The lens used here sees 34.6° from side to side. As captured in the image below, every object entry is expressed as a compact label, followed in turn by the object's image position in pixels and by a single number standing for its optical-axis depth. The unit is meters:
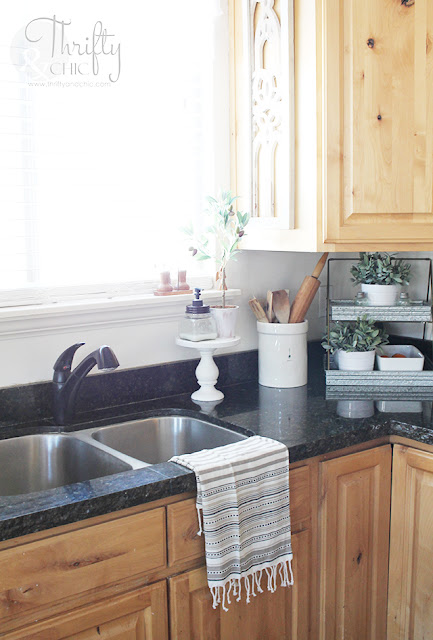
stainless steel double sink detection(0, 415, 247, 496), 1.73
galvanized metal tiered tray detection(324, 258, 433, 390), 2.14
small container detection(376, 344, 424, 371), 2.17
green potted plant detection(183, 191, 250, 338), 2.08
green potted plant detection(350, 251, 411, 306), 2.21
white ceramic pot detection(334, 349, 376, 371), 2.18
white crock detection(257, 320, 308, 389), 2.20
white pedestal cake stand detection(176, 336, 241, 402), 2.06
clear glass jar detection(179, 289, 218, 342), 2.01
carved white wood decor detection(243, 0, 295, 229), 1.99
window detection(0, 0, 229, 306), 1.86
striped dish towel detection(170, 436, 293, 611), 1.47
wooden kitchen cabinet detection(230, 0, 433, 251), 1.90
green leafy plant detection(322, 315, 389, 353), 2.18
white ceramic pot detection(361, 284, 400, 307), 2.21
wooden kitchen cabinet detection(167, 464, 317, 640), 1.48
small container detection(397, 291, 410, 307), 2.22
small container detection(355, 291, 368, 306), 2.25
